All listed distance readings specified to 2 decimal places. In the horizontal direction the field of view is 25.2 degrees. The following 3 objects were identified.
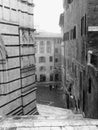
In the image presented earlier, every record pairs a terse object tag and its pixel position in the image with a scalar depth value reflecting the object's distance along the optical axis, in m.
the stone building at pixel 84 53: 10.24
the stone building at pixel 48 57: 37.62
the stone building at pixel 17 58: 9.15
